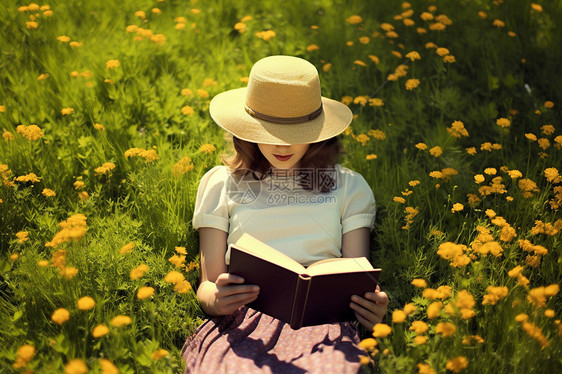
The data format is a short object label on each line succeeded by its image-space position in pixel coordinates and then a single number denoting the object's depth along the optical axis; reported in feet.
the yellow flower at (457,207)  8.43
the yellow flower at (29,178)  9.14
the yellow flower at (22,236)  8.14
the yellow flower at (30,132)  9.48
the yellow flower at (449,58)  11.23
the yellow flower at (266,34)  12.13
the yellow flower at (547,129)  9.87
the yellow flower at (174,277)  6.96
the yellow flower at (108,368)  5.67
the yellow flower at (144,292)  6.56
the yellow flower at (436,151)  9.62
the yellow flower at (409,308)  6.66
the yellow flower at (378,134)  10.46
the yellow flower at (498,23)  12.67
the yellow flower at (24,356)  6.16
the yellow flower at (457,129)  9.87
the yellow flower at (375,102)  11.06
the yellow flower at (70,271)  6.98
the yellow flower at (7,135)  9.55
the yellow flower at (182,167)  9.50
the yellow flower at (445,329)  6.25
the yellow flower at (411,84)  10.84
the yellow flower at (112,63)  10.75
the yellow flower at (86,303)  6.45
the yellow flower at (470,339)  6.53
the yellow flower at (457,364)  6.11
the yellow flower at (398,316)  6.36
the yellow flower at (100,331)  6.22
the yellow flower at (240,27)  12.98
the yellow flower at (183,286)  7.14
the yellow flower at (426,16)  12.67
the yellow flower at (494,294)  6.90
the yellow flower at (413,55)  11.60
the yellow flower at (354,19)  12.90
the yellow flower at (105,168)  9.34
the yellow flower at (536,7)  12.90
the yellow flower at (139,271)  6.97
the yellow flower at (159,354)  6.48
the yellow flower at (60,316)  6.35
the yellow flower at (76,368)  5.55
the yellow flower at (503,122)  9.99
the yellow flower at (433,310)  6.48
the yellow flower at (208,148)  9.72
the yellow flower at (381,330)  6.26
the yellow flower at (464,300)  6.33
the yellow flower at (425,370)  6.16
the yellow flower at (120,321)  6.31
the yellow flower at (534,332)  6.29
